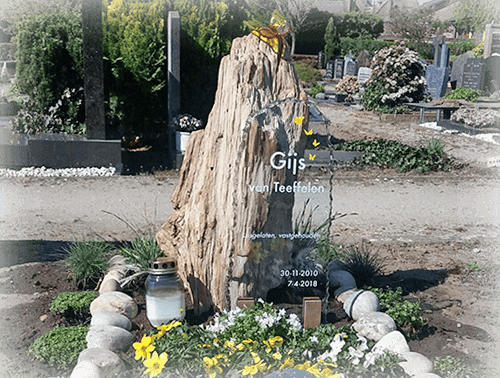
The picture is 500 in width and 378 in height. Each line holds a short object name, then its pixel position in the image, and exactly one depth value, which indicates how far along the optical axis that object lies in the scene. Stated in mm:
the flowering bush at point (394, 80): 17109
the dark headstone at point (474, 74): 20578
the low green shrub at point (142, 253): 5121
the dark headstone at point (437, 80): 19309
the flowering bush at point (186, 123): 10055
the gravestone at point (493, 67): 20936
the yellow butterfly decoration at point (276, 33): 4578
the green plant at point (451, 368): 3975
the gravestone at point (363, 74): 21266
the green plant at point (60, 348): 4004
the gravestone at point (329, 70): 28578
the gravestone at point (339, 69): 27766
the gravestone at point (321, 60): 31969
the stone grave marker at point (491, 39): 24766
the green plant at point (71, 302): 4716
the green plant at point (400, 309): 4574
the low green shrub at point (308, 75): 23266
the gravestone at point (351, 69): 25541
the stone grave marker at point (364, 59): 24469
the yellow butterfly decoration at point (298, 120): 4379
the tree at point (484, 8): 19359
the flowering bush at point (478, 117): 14469
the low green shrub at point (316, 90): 20781
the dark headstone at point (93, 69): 9023
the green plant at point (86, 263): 5273
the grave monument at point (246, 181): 4371
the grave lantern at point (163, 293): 4430
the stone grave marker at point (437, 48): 20870
